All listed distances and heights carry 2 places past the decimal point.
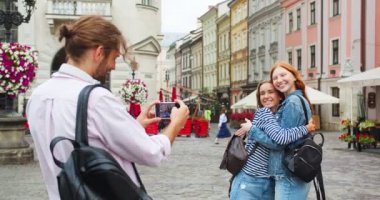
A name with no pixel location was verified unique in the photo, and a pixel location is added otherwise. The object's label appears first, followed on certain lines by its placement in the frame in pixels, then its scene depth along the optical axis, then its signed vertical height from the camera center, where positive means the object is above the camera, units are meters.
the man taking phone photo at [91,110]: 2.19 -0.05
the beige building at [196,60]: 80.20 +5.06
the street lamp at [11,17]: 15.48 +2.03
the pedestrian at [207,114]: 39.10 -1.10
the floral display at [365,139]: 18.58 -1.26
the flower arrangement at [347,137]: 19.59 -1.29
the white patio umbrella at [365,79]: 18.78 +0.57
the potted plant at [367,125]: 18.50 -0.83
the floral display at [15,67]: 13.73 +0.68
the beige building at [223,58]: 64.62 +4.31
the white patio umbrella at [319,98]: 28.08 -0.04
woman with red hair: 4.22 -0.18
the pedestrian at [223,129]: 25.54 -1.32
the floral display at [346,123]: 19.98 -0.84
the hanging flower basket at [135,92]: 28.66 +0.25
